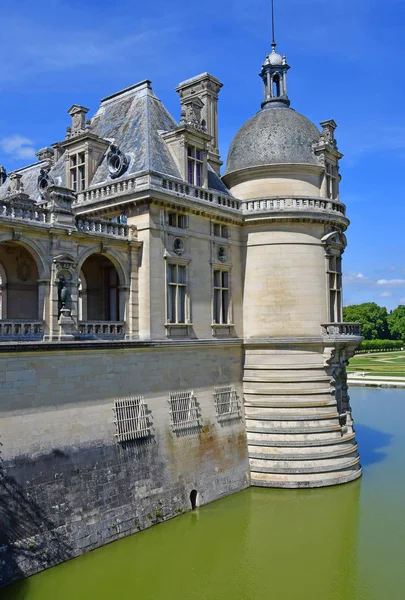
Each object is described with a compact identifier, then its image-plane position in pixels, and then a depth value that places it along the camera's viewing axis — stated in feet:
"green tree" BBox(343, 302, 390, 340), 423.64
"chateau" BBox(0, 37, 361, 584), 60.23
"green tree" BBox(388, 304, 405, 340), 463.42
